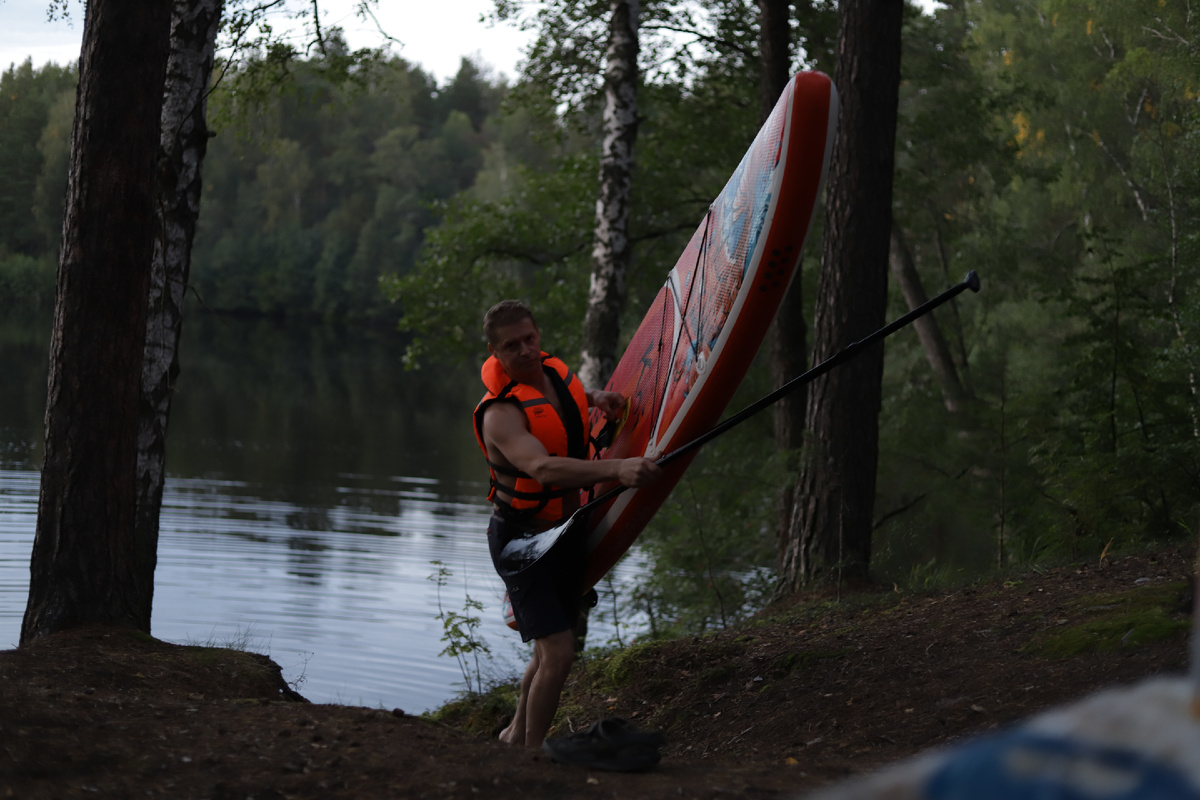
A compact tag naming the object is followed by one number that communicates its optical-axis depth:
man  4.16
